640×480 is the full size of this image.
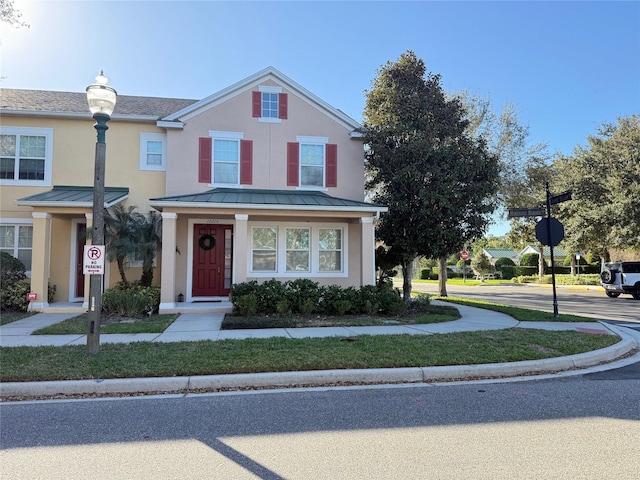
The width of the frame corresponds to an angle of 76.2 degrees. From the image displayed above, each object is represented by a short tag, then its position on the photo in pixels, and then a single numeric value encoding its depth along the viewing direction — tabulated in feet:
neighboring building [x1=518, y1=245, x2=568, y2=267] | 163.55
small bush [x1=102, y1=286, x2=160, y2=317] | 34.63
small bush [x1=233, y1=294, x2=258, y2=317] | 34.99
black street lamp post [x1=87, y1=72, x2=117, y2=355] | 21.35
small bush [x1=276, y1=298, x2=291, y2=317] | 35.40
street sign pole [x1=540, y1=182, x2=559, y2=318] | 35.27
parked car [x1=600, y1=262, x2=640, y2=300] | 66.80
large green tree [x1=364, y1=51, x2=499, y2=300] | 40.91
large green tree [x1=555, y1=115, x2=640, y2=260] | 78.79
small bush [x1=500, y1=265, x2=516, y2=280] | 147.13
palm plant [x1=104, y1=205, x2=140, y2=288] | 36.24
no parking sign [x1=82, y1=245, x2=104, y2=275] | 21.15
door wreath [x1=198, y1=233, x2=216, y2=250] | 43.73
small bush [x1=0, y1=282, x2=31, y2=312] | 36.60
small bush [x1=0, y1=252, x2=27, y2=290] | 37.57
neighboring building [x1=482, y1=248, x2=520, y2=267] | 212.43
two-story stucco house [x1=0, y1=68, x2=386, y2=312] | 41.81
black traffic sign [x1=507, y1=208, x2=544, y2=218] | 37.18
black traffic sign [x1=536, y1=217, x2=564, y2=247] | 35.40
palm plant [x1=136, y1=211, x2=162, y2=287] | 37.40
